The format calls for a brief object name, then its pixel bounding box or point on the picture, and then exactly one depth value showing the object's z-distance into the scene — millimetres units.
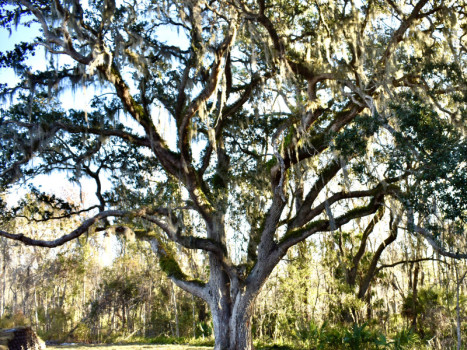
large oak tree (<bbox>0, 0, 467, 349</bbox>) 7176
